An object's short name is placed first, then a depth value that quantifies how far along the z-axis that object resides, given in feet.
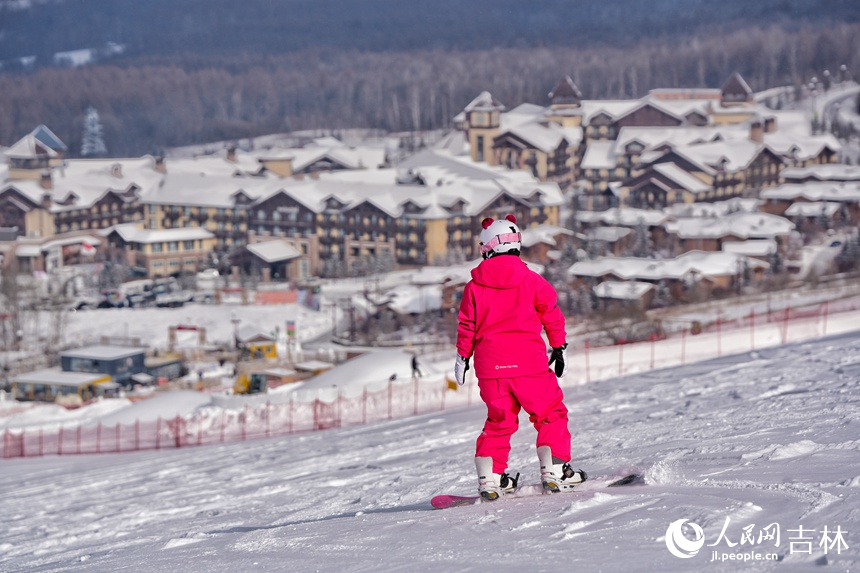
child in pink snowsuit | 60.38
